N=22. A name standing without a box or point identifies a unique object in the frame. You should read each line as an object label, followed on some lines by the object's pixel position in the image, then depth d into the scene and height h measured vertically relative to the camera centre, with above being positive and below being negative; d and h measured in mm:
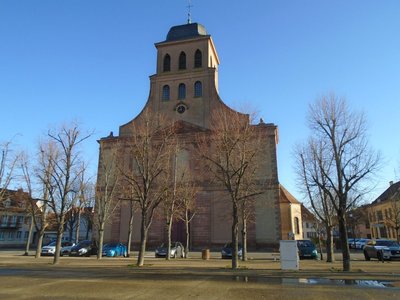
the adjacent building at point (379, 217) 66412 +5905
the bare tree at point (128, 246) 29775 +88
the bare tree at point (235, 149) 19422 +5905
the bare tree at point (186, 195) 30453 +4703
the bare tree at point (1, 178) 26453 +5241
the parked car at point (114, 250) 31375 -222
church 38281 +12673
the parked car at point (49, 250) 34031 -251
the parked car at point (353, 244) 49938 +602
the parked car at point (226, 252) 29703 -357
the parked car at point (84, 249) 32438 -142
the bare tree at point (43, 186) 25716 +4873
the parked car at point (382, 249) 24094 -74
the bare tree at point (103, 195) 28469 +4799
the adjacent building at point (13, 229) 67250 +3532
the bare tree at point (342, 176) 16938 +3554
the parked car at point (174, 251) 30547 -293
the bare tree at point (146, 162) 21141 +5383
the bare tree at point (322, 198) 22969 +3300
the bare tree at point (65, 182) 22109 +4190
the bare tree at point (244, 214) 25086 +2535
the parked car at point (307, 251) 27734 -243
